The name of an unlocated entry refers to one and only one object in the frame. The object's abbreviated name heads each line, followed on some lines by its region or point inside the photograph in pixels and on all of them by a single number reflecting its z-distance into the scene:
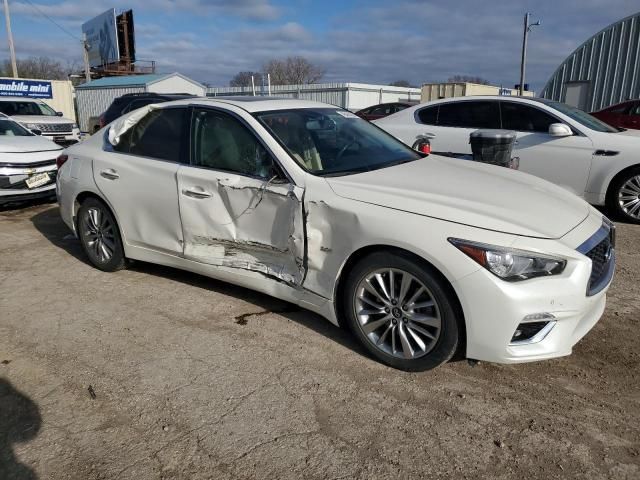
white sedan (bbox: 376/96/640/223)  6.50
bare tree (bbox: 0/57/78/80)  47.50
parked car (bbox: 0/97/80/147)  13.36
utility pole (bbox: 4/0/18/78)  29.46
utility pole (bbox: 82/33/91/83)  33.12
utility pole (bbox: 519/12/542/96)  28.07
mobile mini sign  25.95
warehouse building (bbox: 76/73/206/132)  29.95
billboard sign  41.88
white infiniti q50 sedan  2.74
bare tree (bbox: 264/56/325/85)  55.81
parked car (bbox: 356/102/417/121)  16.19
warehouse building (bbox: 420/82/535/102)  24.58
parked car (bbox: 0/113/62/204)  7.11
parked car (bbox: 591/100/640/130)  10.73
